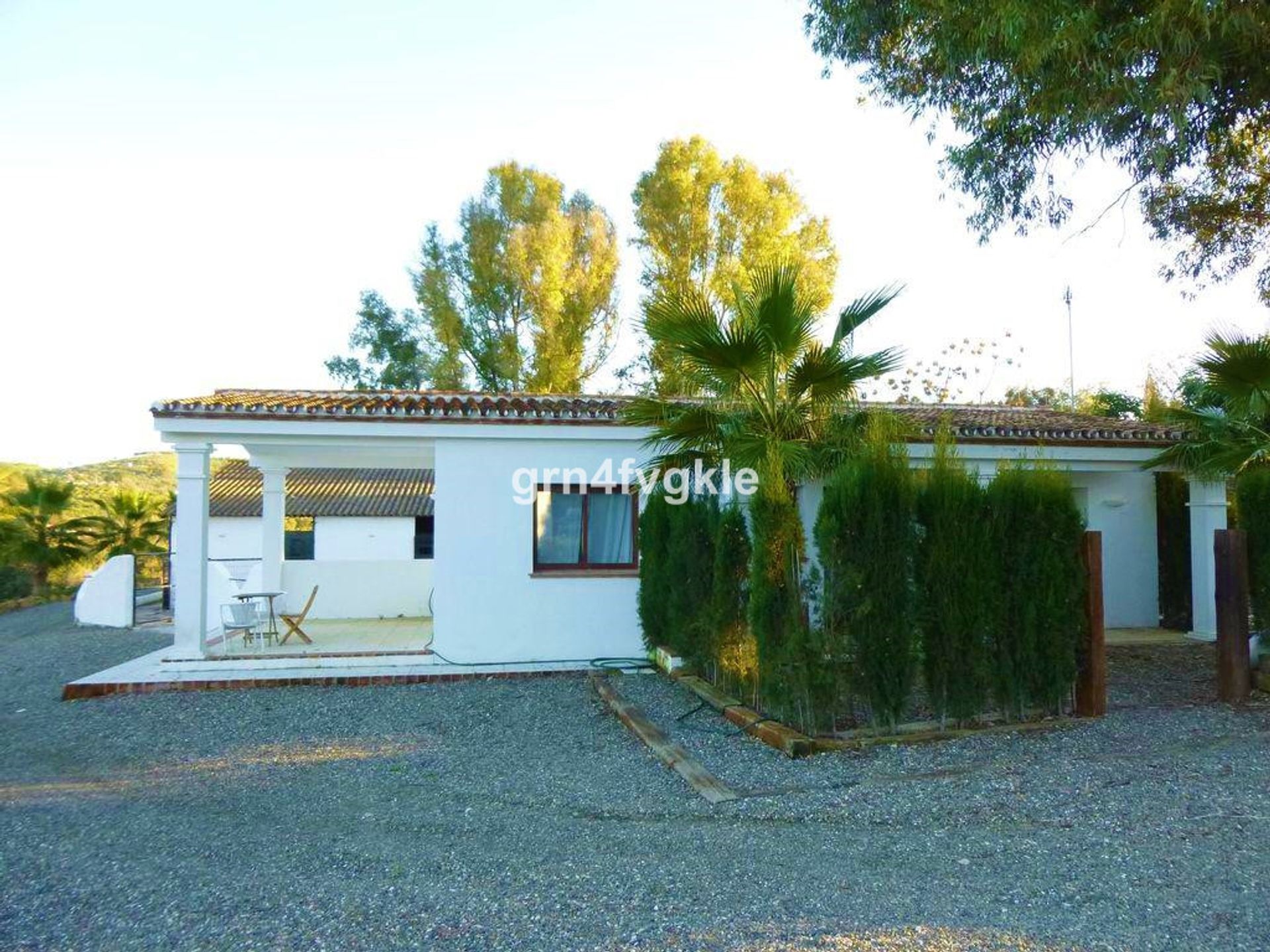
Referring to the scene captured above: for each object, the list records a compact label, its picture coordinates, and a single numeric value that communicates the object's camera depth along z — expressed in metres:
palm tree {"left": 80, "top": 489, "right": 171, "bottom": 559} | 23.16
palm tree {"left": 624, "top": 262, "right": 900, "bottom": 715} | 6.62
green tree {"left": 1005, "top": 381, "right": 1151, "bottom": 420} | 28.11
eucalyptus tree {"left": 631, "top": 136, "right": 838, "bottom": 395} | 27.91
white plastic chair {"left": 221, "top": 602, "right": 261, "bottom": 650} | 10.92
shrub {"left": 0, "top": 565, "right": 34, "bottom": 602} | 22.36
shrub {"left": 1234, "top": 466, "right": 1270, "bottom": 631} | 7.44
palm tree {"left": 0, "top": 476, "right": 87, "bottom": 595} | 21.86
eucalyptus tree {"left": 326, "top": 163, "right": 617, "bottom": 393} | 28.59
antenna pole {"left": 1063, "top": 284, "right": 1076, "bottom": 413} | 36.53
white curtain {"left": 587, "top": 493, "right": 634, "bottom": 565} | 10.96
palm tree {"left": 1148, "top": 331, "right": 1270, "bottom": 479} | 9.13
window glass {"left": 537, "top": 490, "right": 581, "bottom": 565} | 10.79
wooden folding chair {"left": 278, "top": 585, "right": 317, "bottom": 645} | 11.90
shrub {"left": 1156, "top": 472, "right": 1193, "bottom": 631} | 13.34
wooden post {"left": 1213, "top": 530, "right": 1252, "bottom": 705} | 7.38
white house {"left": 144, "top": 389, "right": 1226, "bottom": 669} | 10.08
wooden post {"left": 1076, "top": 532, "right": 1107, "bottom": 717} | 6.81
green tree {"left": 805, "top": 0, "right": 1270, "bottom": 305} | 6.98
